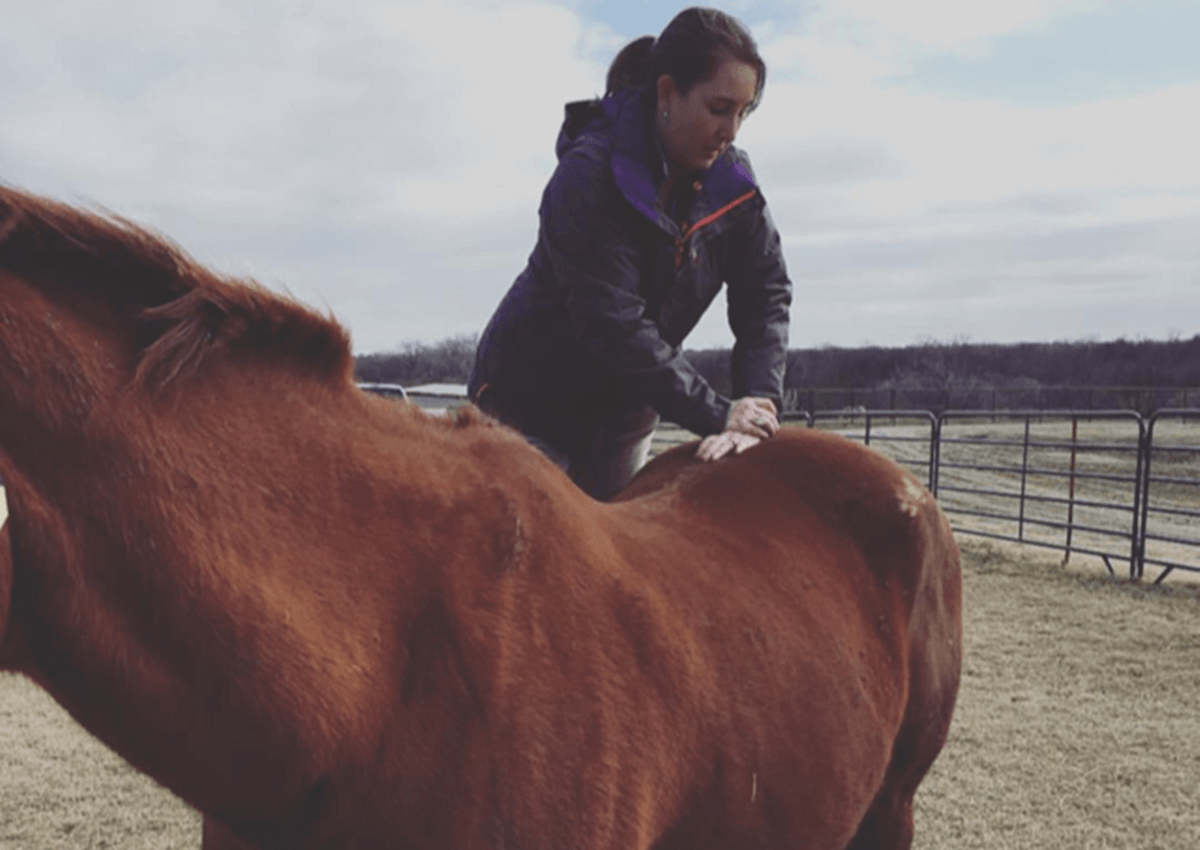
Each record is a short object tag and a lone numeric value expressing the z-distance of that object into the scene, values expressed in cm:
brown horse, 103
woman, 211
